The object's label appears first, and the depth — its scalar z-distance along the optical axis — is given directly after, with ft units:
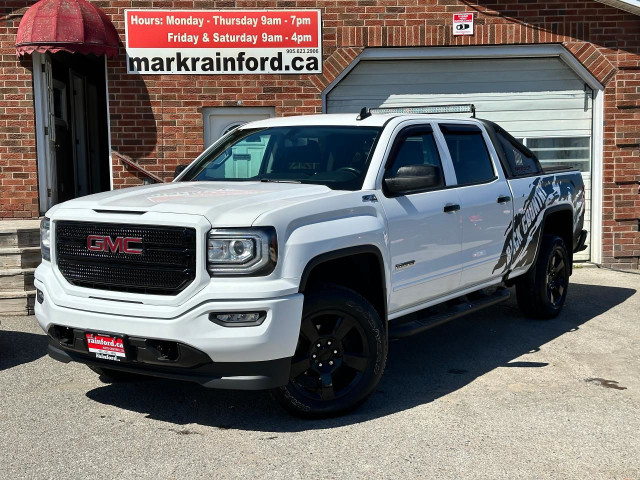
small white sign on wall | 36.58
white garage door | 37.68
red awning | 31.81
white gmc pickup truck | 14.32
